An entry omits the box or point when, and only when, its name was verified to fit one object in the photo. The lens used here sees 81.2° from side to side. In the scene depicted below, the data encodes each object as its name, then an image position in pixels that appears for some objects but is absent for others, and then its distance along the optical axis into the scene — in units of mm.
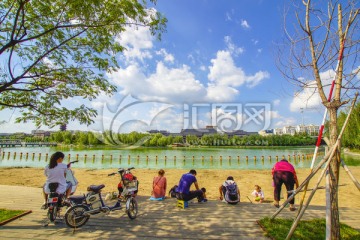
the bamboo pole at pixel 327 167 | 3694
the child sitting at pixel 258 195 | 9830
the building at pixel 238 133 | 187725
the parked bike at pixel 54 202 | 4922
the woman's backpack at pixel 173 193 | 7797
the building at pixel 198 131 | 141675
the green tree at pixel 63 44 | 5195
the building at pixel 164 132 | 164938
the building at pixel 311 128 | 177675
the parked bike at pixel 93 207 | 4768
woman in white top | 5066
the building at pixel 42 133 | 158900
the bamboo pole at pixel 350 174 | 3846
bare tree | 3842
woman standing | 6438
